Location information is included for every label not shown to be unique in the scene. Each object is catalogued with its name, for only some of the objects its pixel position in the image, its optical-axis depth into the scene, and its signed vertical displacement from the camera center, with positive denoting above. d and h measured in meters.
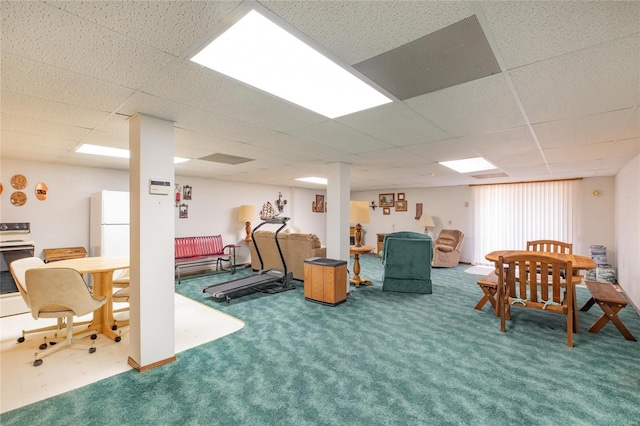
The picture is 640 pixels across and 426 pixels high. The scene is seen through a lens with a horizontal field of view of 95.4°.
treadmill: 4.68 -1.25
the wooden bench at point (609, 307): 3.12 -1.06
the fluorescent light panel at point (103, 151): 3.76 +0.86
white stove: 3.97 -0.59
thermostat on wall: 2.53 +0.23
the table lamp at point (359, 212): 5.66 -0.01
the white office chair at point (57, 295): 2.60 -0.75
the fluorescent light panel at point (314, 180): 7.19 +0.82
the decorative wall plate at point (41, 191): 4.86 +0.38
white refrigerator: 4.74 -0.18
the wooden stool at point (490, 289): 3.80 -1.04
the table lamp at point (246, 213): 7.53 -0.03
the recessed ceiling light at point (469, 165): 4.67 +0.80
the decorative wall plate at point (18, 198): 4.65 +0.25
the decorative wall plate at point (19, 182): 4.64 +0.51
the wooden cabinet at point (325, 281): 4.31 -1.06
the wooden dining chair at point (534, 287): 3.01 -0.85
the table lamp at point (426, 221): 8.71 -0.31
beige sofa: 5.68 -0.78
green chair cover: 5.08 -0.94
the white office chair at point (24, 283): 2.85 -0.68
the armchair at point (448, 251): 7.57 -1.07
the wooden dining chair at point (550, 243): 4.57 -0.55
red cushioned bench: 6.34 -0.96
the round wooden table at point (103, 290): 3.28 -0.89
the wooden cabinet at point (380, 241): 9.48 -0.99
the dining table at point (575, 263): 3.32 -0.63
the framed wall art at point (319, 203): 10.28 +0.31
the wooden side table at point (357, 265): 5.54 -1.05
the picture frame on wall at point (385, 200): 9.97 +0.40
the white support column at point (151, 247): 2.50 -0.31
